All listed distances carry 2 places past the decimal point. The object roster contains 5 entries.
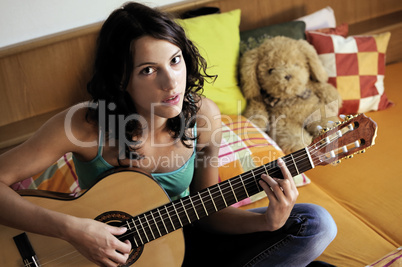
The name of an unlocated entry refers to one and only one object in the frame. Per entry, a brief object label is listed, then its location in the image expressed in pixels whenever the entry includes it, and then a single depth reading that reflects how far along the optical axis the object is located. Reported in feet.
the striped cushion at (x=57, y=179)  5.02
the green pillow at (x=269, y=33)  6.37
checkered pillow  6.33
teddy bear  5.84
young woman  3.29
